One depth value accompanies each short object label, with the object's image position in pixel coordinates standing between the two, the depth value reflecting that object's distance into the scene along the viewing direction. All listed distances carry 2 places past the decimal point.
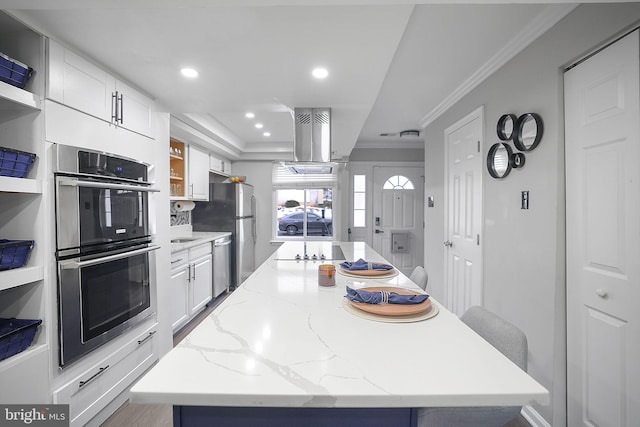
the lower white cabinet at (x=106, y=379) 1.54
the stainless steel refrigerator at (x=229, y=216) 4.30
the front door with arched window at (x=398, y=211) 5.21
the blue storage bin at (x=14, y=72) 1.26
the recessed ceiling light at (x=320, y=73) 1.85
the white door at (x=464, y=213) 2.50
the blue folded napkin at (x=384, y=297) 1.13
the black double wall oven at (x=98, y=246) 1.49
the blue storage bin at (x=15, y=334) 1.26
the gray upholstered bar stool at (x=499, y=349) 0.85
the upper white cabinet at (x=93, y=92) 1.47
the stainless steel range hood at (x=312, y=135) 2.52
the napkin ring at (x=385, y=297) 1.14
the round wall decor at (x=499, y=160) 2.07
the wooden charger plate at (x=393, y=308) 1.05
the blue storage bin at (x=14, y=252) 1.29
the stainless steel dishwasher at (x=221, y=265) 3.86
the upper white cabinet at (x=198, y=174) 3.65
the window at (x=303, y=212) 5.40
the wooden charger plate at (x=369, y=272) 1.71
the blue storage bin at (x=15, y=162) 1.26
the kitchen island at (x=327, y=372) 0.64
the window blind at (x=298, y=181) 5.18
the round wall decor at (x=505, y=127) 2.01
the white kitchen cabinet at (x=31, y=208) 1.40
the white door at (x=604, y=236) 1.26
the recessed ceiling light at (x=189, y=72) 1.84
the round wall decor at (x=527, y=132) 1.75
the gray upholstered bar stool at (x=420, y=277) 1.80
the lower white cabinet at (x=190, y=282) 2.85
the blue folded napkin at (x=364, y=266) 1.78
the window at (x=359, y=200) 5.26
